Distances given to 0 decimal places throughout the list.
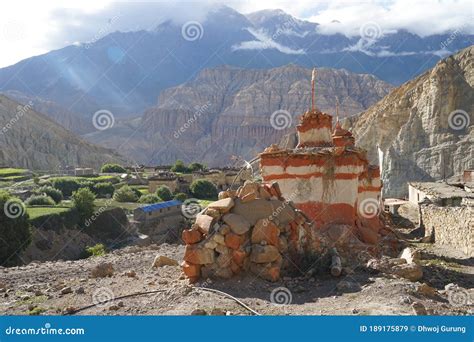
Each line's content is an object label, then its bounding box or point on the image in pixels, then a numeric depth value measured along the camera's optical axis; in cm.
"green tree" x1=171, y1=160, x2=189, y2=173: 7539
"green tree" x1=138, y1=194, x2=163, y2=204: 4509
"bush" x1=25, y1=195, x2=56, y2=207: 3581
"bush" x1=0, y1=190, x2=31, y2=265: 2188
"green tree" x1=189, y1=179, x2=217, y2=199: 5372
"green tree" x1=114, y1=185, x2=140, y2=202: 4497
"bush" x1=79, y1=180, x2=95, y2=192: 4981
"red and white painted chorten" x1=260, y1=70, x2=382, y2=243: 1378
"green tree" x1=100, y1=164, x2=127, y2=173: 7707
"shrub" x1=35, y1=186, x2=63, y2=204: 4037
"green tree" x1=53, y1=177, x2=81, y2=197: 4944
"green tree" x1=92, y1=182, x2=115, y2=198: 4936
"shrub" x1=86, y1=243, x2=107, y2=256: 2303
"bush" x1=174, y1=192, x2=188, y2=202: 4933
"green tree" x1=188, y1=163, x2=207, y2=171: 7718
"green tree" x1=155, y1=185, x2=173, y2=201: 4803
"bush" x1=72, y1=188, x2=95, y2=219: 3253
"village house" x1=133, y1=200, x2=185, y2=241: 3312
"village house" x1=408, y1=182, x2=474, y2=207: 2275
